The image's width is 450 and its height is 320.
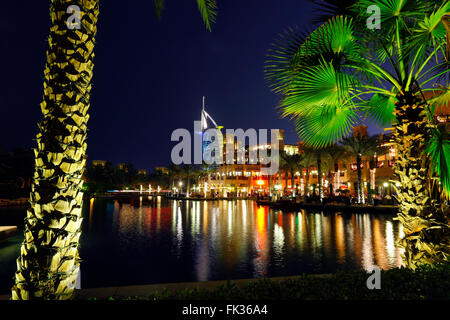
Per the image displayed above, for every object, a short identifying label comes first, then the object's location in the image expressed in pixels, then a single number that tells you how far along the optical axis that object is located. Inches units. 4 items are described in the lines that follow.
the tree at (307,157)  1828.4
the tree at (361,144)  1505.8
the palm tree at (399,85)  179.5
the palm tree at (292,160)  1998.0
